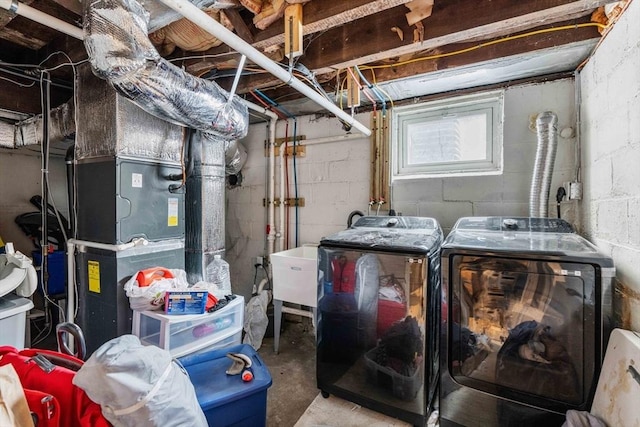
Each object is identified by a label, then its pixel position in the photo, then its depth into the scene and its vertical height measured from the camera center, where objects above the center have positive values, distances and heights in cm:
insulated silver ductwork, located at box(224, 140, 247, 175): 317 +58
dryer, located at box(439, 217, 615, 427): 135 -58
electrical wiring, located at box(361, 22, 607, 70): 173 +106
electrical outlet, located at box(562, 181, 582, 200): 205 +12
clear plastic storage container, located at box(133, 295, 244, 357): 176 -75
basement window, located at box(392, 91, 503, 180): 242 +62
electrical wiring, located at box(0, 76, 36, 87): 239 +104
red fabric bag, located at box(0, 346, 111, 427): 101 -62
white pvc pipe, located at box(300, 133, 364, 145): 294 +71
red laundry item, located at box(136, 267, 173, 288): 194 -43
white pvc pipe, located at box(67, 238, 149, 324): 214 -45
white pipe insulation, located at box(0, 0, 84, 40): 135 +93
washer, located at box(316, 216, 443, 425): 169 -66
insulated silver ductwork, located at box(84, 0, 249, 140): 142 +75
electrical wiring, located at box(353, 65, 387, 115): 228 +100
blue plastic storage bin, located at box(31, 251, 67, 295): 293 -60
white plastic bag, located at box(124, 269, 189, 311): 187 -52
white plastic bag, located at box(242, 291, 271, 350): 279 -105
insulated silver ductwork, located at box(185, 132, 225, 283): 251 +2
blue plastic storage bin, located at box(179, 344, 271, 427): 134 -82
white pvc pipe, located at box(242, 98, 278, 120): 285 +100
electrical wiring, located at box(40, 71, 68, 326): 234 +45
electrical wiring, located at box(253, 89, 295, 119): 283 +105
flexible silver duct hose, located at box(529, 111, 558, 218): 212 +33
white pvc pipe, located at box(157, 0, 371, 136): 118 +77
